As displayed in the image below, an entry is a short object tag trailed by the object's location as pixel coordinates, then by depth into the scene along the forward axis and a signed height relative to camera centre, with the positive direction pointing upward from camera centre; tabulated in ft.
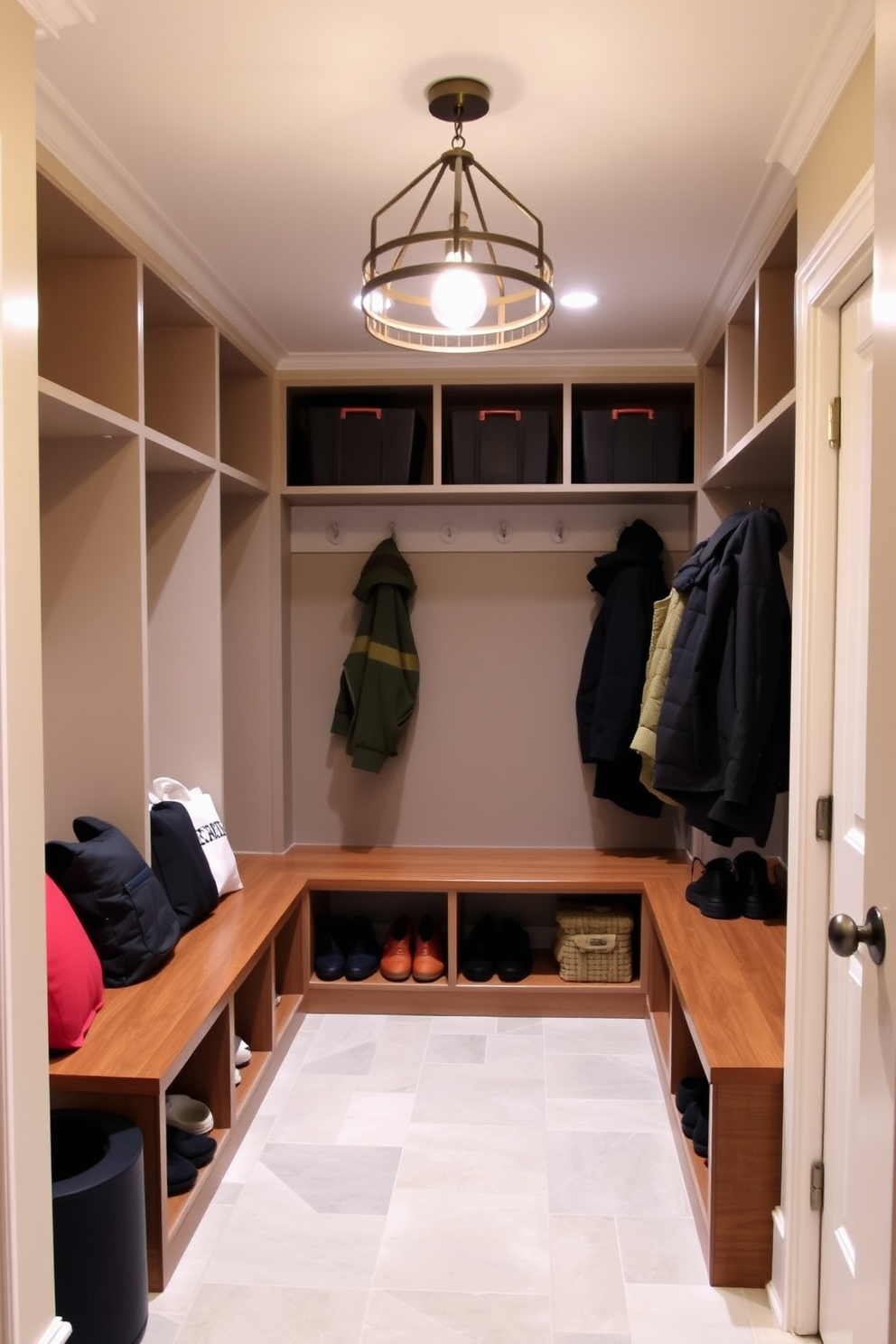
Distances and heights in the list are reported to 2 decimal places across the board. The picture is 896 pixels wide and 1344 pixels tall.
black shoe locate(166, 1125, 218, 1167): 7.96 -4.11
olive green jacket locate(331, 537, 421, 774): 13.16 -0.46
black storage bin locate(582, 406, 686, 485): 12.48 +2.37
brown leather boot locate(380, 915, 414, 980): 12.01 -3.89
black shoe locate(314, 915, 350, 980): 12.00 -3.90
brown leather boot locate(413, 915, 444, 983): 11.96 -3.91
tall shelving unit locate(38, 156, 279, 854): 8.48 +1.08
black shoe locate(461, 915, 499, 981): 12.00 -3.94
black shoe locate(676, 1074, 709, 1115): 8.72 -4.03
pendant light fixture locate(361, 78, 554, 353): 5.75 +2.28
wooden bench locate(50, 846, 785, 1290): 6.95 -3.13
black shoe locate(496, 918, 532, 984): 12.01 -3.96
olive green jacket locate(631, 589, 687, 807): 10.42 -0.50
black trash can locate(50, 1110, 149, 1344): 5.88 -3.68
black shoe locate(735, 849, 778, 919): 10.21 -2.62
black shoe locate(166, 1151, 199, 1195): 7.56 -4.13
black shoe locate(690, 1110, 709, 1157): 8.12 -4.12
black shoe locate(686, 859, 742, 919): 10.30 -2.72
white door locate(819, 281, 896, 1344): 5.84 -1.04
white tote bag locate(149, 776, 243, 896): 10.39 -2.00
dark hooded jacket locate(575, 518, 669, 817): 12.57 -0.38
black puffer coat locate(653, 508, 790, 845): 8.70 -0.50
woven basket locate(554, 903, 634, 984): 11.92 -3.79
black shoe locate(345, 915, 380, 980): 12.00 -3.91
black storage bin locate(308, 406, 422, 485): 12.52 +2.40
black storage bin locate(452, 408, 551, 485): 12.42 +2.33
